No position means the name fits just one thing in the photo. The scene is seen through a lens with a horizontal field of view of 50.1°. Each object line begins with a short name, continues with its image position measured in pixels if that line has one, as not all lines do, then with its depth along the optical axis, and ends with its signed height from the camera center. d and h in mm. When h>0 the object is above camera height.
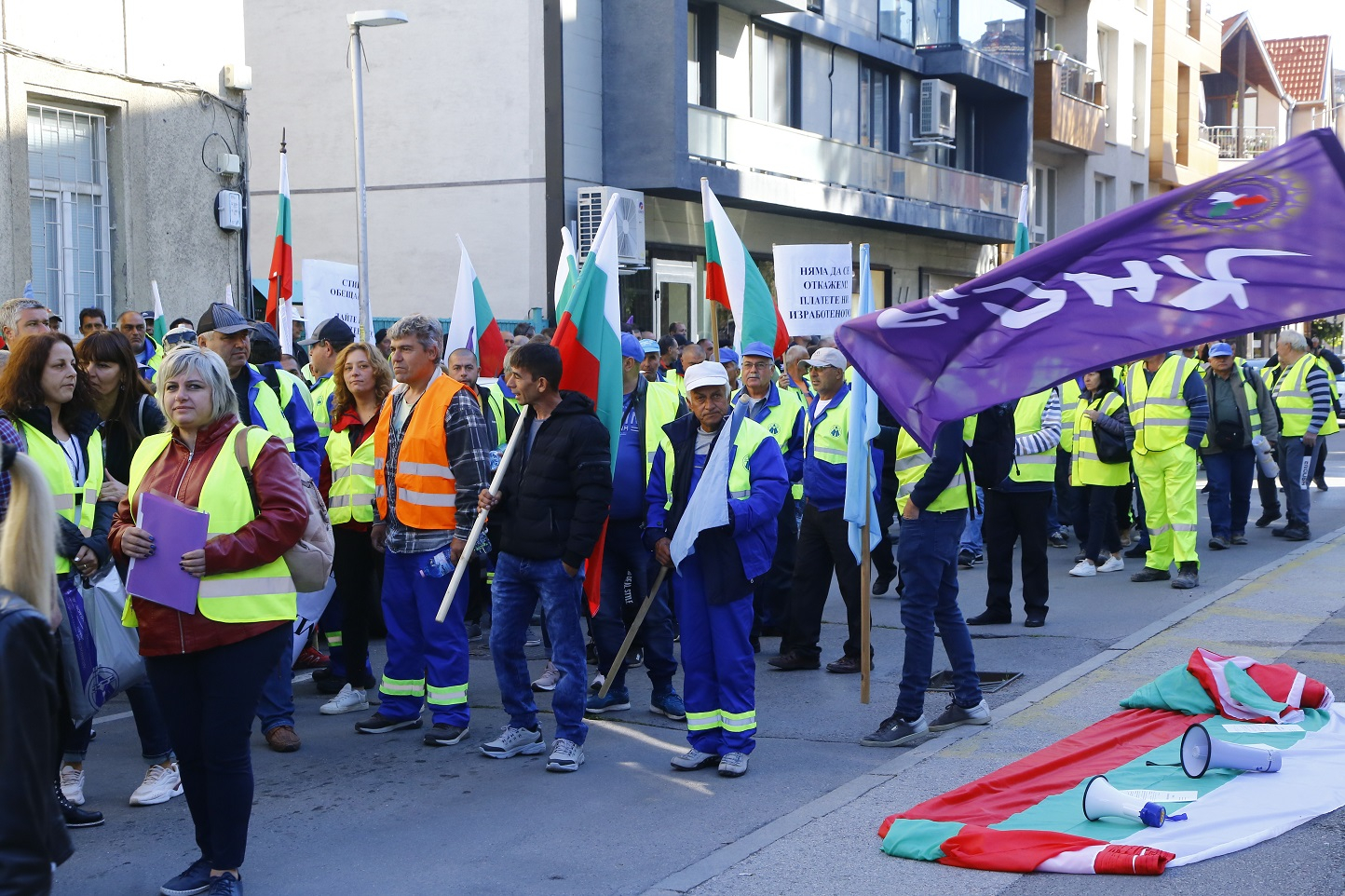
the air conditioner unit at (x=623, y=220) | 21172 +1888
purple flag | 5172 +182
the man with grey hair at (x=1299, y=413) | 15242 -781
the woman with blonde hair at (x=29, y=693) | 2607 -630
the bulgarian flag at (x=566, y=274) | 10234 +545
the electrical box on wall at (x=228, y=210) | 15227 +1477
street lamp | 13794 +2673
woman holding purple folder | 4996 -907
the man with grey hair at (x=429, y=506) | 7102 -786
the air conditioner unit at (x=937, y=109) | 30109 +4956
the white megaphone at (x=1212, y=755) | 5840 -1689
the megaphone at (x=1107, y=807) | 5402 -1739
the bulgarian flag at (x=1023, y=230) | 10865 +855
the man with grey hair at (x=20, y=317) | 8234 +194
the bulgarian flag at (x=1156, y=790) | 5215 -1808
